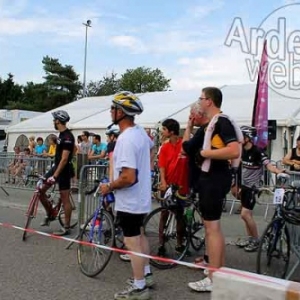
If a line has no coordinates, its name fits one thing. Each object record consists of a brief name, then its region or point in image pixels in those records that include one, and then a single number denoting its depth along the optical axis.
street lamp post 55.73
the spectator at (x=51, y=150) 15.21
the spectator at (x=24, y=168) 12.33
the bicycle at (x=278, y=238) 5.25
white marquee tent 16.17
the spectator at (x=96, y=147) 14.29
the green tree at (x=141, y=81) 64.50
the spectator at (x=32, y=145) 18.92
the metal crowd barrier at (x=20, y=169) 12.02
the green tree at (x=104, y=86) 68.62
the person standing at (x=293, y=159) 8.59
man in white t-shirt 4.61
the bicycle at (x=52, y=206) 7.55
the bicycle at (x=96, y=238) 5.65
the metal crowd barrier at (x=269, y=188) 6.02
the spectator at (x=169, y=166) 6.17
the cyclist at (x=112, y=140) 6.21
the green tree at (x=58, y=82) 68.38
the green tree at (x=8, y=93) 71.81
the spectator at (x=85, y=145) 15.15
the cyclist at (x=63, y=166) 7.48
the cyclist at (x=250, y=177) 6.82
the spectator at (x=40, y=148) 17.62
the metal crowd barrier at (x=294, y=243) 5.40
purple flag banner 14.28
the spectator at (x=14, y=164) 12.72
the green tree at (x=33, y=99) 65.50
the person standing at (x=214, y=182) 4.88
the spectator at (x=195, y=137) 5.31
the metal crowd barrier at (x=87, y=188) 7.20
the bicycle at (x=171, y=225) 6.05
